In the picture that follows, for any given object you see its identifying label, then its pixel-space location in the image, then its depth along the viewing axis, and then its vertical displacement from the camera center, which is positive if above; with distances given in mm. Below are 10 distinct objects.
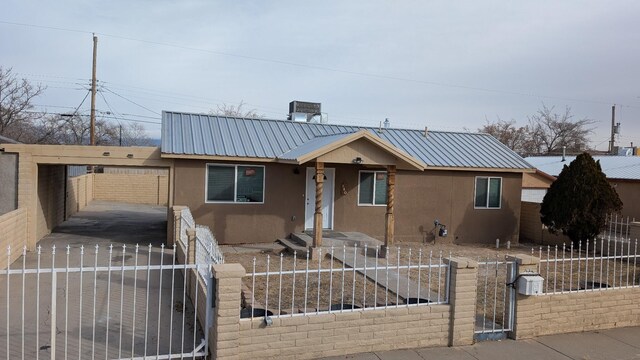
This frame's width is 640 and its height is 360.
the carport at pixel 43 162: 13867 -92
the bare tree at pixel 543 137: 52812 +4034
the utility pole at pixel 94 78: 26670 +4122
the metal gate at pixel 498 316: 7258 -2196
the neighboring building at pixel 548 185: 18797 -552
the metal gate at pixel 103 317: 6027 -2267
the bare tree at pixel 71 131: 42309 +2539
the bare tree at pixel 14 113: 32906 +2822
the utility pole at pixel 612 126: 43938 +4411
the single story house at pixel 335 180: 14805 -354
